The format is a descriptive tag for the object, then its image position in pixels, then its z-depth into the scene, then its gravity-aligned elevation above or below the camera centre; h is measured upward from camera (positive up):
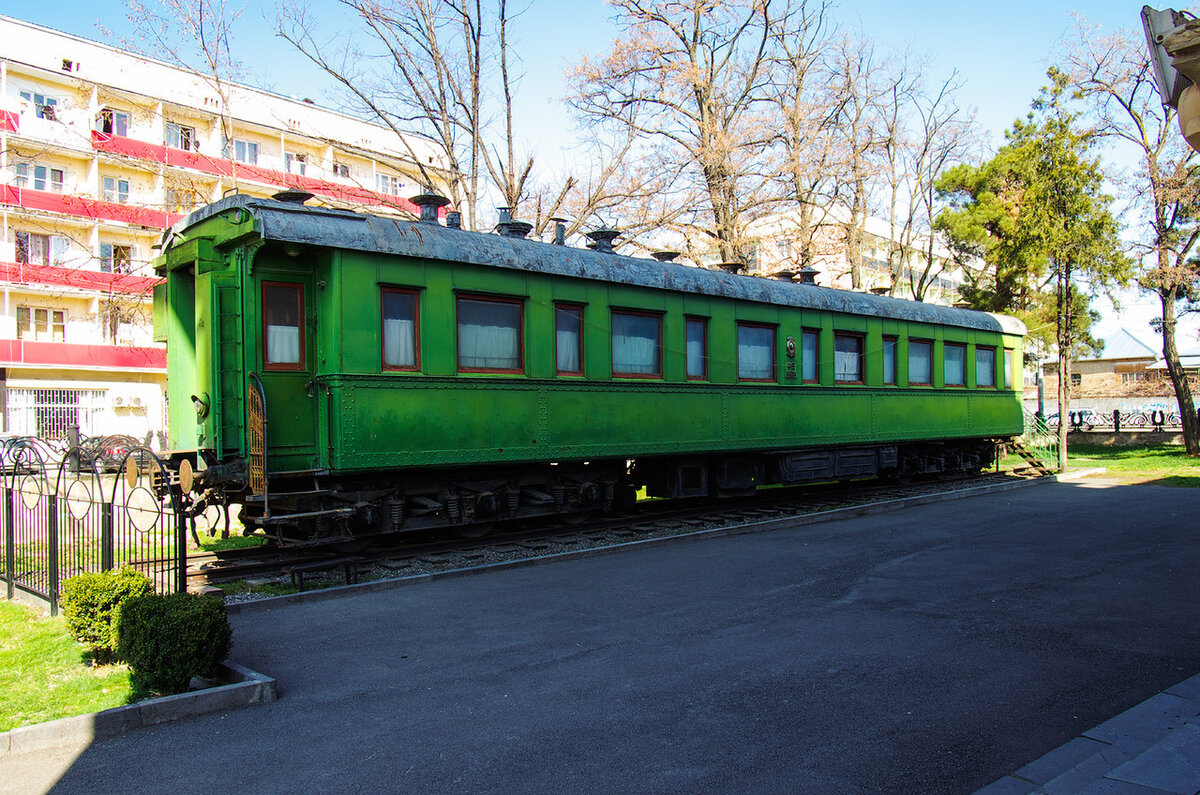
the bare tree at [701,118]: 23.45 +8.26
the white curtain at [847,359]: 14.74 +0.70
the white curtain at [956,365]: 17.52 +0.66
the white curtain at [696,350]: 12.27 +0.74
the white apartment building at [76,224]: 33.03 +7.61
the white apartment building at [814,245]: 26.11 +4.96
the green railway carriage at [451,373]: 8.56 +0.37
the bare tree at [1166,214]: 25.36 +5.48
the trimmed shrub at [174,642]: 4.89 -1.38
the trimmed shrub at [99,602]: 5.70 -1.33
